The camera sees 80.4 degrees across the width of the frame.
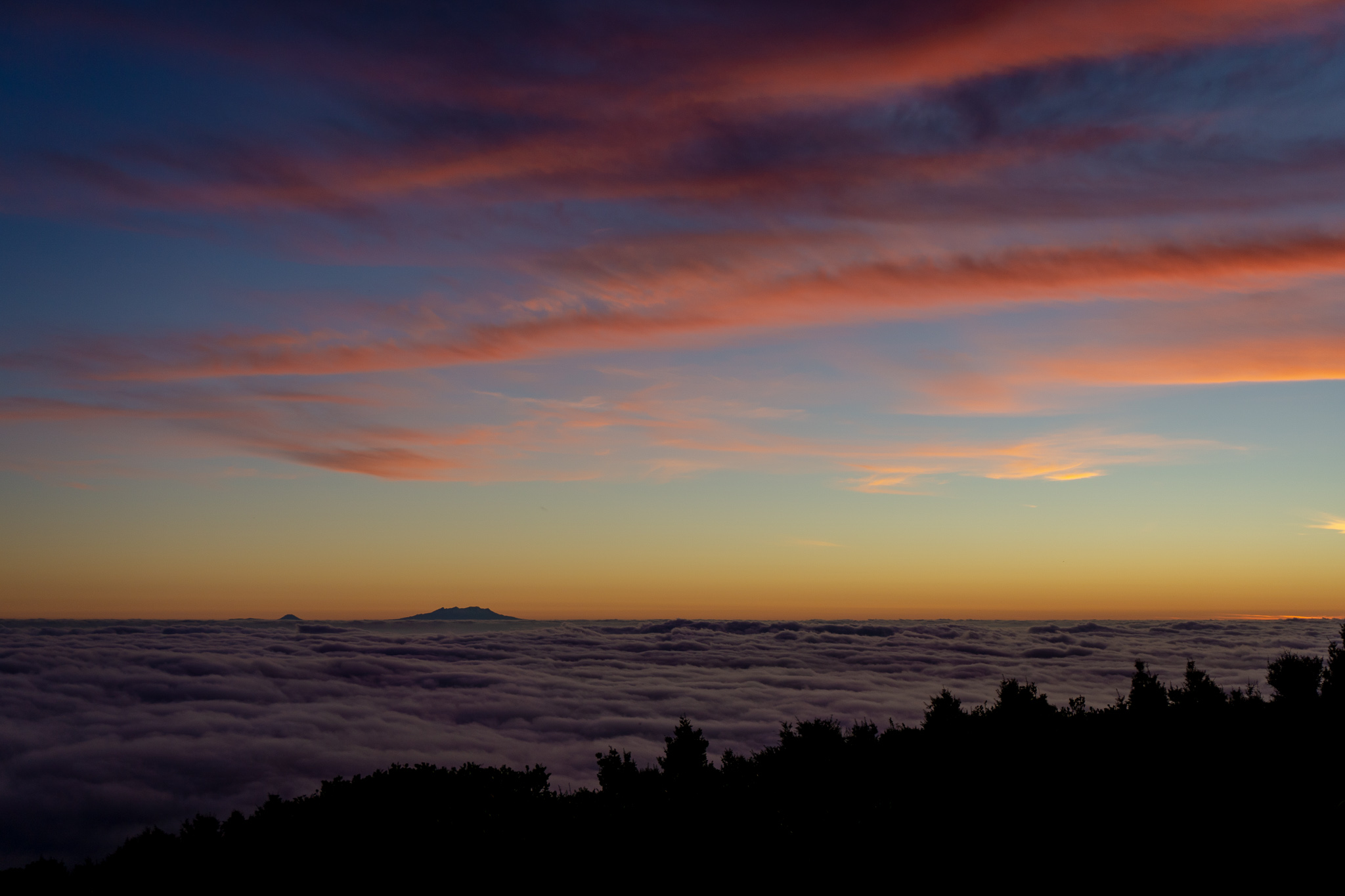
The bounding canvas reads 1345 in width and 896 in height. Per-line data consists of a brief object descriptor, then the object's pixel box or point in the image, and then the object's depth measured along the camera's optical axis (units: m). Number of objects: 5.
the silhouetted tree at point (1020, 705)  64.00
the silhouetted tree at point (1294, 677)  63.38
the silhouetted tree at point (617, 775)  53.97
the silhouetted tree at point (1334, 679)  61.78
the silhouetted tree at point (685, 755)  55.91
